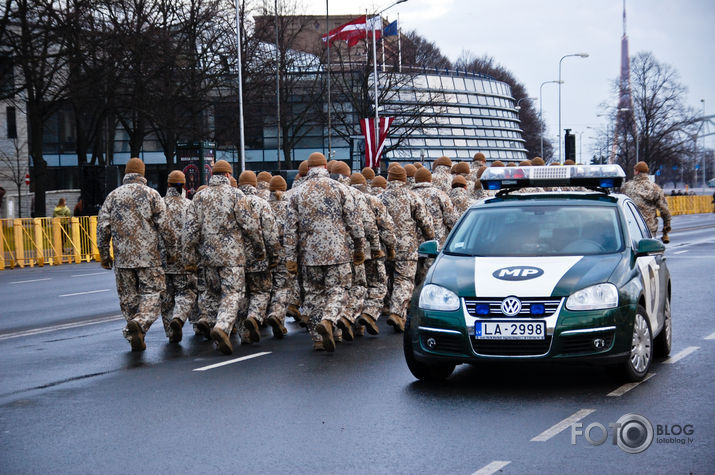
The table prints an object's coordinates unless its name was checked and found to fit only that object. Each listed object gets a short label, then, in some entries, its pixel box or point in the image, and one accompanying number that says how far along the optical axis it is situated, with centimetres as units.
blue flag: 5303
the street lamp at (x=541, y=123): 10321
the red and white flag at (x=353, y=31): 5045
